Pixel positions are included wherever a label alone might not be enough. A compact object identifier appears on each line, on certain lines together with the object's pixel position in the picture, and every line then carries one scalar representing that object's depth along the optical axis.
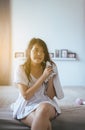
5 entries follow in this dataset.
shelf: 4.37
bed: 1.54
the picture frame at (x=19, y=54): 4.39
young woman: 1.47
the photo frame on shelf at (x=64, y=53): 4.37
